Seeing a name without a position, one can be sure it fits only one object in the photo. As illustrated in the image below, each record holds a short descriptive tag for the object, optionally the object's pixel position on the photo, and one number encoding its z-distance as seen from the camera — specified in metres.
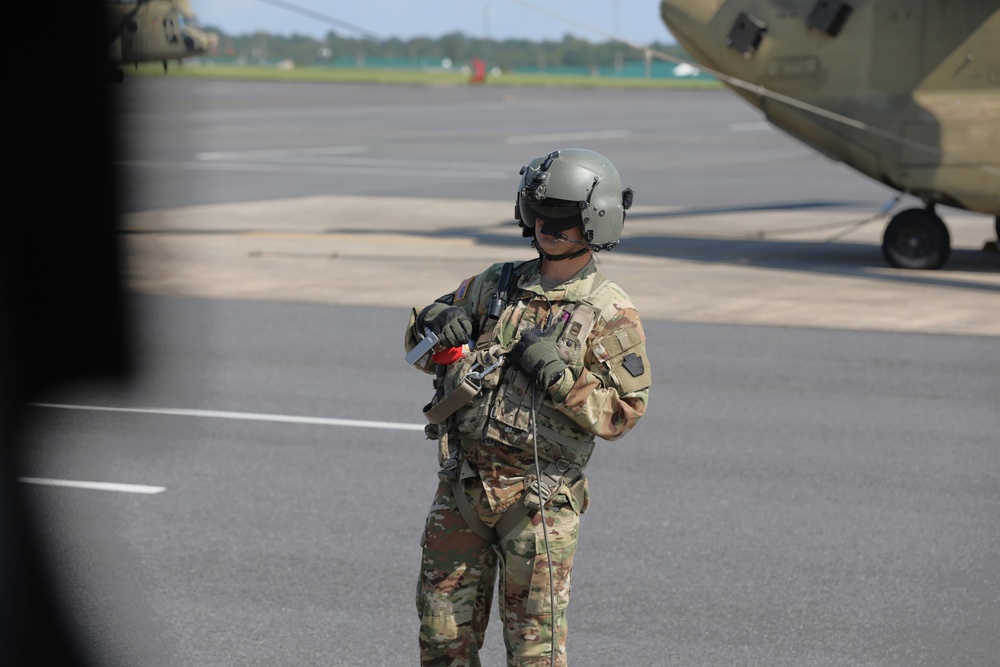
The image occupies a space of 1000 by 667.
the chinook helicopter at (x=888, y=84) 26.97
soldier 6.91
